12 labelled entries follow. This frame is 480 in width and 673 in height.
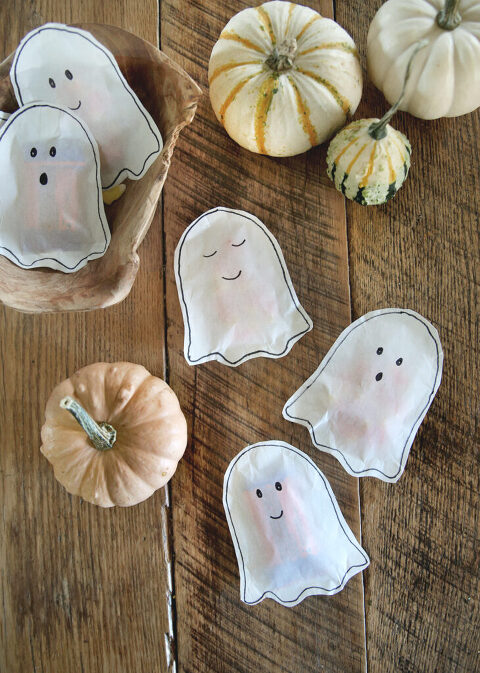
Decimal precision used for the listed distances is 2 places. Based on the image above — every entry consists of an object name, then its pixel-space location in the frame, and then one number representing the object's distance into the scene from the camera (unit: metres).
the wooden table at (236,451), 0.85
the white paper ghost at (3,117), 0.79
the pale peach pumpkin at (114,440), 0.78
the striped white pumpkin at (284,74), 0.79
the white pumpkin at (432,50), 0.78
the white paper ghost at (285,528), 0.85
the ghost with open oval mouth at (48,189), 0.78
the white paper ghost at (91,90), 0.79
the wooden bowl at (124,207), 0.74
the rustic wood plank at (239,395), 0.85
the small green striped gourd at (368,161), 0.79
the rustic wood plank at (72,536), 0.85
